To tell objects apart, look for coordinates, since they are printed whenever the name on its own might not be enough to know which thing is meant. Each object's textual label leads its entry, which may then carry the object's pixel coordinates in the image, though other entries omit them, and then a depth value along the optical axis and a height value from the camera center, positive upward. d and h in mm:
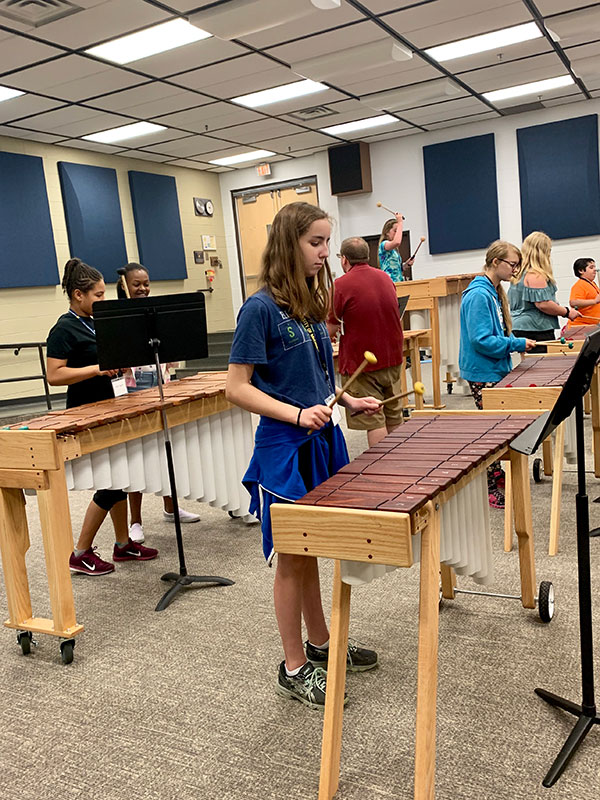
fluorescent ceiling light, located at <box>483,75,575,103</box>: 8141 +2096
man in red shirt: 4336 -235
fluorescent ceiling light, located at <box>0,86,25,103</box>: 6633 +2116
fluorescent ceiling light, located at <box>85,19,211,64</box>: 5609 +2131
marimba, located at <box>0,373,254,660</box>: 2799 -654
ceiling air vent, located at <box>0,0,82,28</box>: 4863 +2120
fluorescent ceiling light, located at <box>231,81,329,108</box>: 7391 +2104
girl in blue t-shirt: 2164 -280
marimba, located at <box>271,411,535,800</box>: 1682 -590
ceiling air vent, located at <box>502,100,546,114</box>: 9109 +2076
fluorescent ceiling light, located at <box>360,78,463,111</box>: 7699 +2041
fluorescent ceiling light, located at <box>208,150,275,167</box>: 10453 +2065
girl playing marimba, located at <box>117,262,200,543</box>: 4039 -355
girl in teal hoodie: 3930 -294
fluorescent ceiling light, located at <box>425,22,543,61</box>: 6391 +2122
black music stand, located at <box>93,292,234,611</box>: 3084 -126
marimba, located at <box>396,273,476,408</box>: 6895 -333
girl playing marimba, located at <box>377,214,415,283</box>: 7207 +343
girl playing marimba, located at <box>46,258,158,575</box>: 3471 -250
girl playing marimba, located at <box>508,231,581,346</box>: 5168 -196
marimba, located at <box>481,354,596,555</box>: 3250 -571
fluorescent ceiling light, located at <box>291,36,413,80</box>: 6297 +2038
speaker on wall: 10398 +1727
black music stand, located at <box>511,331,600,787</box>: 1837 -754
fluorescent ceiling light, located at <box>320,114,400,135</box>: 9156 +2096
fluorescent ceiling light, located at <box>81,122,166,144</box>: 8281 +2073
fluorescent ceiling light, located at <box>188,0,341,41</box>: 5086 +2037
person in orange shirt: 6375 -275
